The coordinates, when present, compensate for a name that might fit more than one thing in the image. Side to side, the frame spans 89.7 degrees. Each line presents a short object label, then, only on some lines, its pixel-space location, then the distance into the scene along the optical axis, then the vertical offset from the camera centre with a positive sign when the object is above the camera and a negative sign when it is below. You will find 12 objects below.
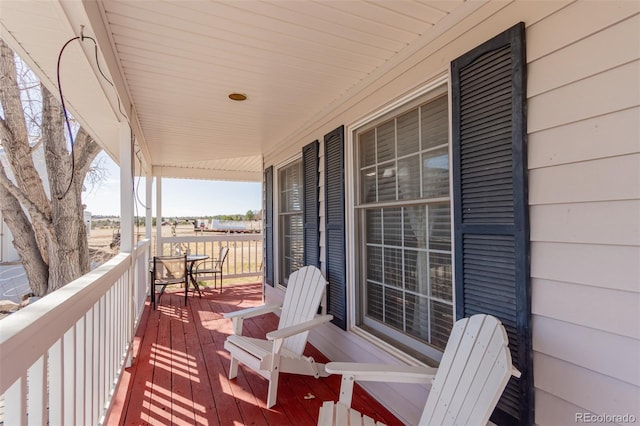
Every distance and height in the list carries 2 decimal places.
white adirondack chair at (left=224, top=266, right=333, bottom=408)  2.33 -0.98
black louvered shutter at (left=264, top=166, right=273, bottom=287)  4.83 -0.05
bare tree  4.95 +0.34
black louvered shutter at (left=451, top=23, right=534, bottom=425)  1.36 +0.10
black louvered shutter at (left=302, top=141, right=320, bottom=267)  3.35 +0.17
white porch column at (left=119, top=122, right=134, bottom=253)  2.82 +0.32
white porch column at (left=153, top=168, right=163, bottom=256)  6.30 +0.25
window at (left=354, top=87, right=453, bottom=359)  1.94 -0.05
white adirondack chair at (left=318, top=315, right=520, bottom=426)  1.26 -0.74
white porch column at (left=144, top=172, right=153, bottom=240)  5.73 +0.36
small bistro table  5.44 -0.75
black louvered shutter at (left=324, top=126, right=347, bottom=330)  2.80 -0.05
